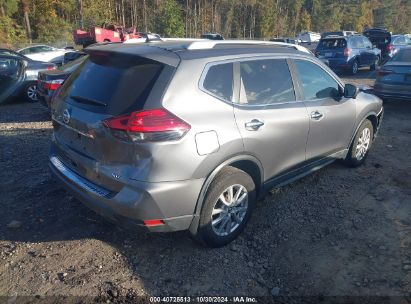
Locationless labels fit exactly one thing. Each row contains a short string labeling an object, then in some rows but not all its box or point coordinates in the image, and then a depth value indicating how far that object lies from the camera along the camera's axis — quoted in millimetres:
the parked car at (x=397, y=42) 20188
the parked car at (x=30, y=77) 9766
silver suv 2768
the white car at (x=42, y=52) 17495
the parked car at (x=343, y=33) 16414
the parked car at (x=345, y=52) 15094
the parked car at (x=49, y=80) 7266
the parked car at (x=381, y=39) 20328
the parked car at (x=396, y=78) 8461
